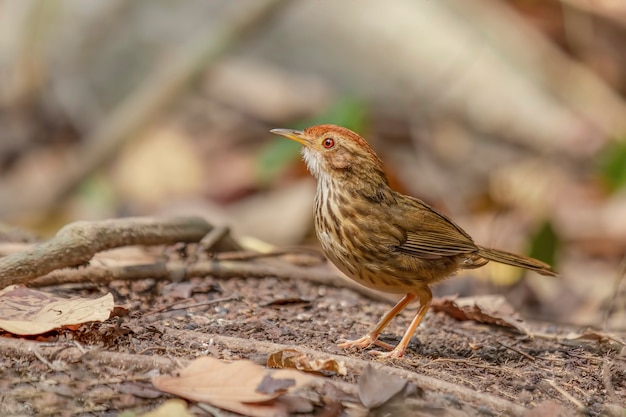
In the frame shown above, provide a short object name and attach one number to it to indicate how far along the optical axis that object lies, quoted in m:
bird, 8.93
